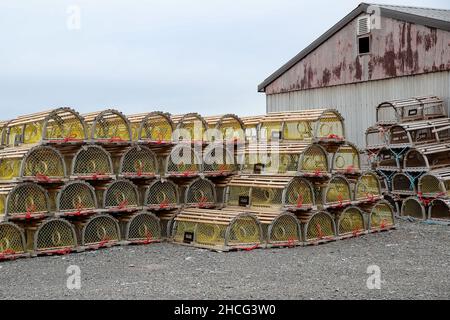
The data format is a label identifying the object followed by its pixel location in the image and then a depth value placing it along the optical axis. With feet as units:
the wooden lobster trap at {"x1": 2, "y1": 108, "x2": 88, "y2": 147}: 38.42
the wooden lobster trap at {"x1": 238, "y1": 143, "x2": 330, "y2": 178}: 41.81
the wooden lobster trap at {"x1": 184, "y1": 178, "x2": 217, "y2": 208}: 44.65
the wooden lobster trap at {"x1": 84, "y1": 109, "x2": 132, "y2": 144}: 40.57
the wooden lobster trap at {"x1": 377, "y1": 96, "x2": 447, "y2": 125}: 57.26
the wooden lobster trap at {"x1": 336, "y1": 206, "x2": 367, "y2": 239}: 44.30
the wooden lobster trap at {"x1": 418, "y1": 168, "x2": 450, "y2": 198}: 51.23
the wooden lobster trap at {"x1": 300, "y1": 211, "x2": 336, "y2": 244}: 41.68
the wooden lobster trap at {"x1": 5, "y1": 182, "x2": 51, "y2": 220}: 37.19
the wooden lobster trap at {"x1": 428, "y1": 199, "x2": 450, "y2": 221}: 52.49
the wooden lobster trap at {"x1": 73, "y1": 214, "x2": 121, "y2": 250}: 40.01
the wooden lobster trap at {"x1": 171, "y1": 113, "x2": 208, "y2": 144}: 44.81
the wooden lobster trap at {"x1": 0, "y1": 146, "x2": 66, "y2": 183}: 37.52
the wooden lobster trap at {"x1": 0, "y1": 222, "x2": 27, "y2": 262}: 37.17
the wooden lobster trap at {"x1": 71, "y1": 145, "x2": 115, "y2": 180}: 39.44
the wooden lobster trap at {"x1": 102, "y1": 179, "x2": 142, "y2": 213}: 40.86
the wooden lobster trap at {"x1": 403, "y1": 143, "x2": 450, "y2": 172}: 52.75
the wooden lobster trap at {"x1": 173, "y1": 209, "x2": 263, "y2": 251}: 39.17
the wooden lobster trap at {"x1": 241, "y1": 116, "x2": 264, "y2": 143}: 47.60
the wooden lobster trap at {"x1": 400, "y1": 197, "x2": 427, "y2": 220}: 53.48
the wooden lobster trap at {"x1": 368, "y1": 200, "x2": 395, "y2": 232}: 46.94
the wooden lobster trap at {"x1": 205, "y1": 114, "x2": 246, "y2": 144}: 46.14
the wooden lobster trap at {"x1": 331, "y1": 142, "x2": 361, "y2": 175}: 44.45
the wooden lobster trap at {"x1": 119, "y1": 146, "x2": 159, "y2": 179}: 41.65
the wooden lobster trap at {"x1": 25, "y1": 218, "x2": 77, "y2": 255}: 38.27
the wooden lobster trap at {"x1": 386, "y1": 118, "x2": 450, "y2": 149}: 54.54
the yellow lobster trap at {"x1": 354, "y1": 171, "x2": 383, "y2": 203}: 45.80
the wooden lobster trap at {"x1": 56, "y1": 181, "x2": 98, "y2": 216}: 38.75
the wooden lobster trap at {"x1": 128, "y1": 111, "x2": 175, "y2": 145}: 42.75
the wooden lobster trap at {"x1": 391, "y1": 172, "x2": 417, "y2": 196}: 53.78
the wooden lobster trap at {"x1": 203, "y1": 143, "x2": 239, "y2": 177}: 45.44
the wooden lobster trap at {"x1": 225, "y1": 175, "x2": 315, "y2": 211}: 41.11
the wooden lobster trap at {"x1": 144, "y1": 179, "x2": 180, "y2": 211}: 42.91
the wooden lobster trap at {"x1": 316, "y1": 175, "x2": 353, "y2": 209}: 42.91
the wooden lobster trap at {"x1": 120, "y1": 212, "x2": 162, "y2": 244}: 41.96
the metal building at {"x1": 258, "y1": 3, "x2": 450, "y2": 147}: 59.41
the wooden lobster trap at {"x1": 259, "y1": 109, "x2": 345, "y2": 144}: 43.29
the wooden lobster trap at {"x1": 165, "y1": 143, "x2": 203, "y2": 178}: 43.32
